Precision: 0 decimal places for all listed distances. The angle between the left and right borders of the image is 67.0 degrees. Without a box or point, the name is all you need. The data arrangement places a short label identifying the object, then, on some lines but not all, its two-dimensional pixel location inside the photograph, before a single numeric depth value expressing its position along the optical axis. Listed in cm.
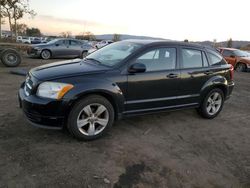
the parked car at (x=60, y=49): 1153
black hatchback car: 285
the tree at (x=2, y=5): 1861
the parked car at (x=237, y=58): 1177
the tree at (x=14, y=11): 1926
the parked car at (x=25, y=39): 3052
